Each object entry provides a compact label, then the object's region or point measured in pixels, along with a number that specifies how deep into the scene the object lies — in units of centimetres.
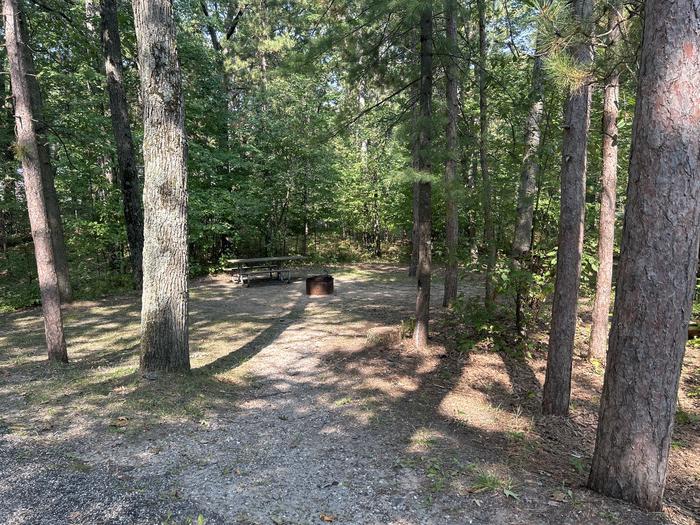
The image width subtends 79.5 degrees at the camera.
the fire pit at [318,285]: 1108
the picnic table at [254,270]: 1255
